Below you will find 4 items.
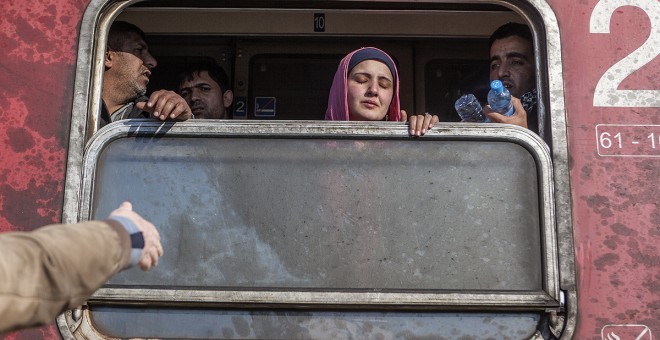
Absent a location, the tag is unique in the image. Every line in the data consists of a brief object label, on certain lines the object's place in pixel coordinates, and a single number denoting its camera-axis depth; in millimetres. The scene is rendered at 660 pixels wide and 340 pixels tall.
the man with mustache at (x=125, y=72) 2834
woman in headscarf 2774
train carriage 2086
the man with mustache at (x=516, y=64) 2562
